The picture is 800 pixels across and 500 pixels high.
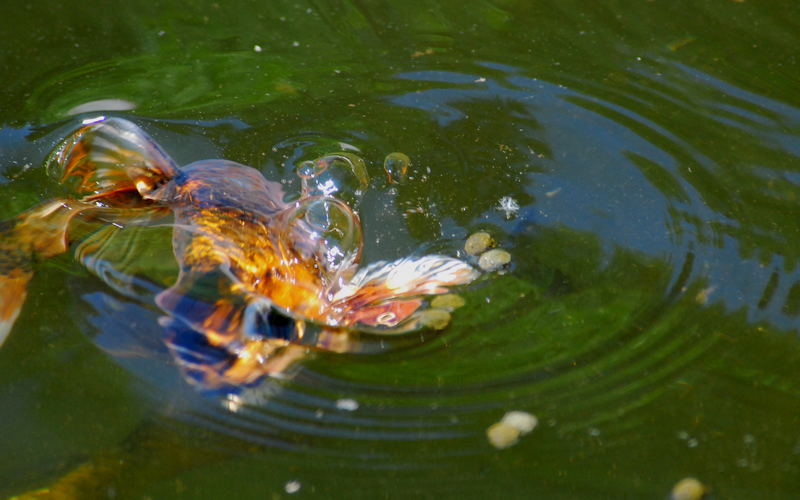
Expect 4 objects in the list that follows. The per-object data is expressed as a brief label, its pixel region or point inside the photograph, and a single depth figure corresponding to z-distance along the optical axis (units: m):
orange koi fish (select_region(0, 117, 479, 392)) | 4.99
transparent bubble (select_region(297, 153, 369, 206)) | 6.34
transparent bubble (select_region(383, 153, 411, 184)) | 6.49
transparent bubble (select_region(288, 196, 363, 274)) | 5.82
